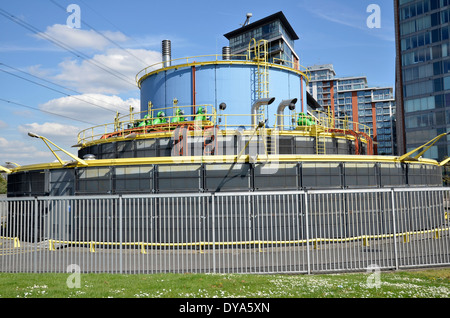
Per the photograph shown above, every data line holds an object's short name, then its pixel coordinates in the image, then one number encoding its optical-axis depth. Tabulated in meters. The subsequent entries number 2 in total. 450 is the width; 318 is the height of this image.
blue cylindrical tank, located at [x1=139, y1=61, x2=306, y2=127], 27.64
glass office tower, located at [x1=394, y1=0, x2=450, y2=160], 60.91
